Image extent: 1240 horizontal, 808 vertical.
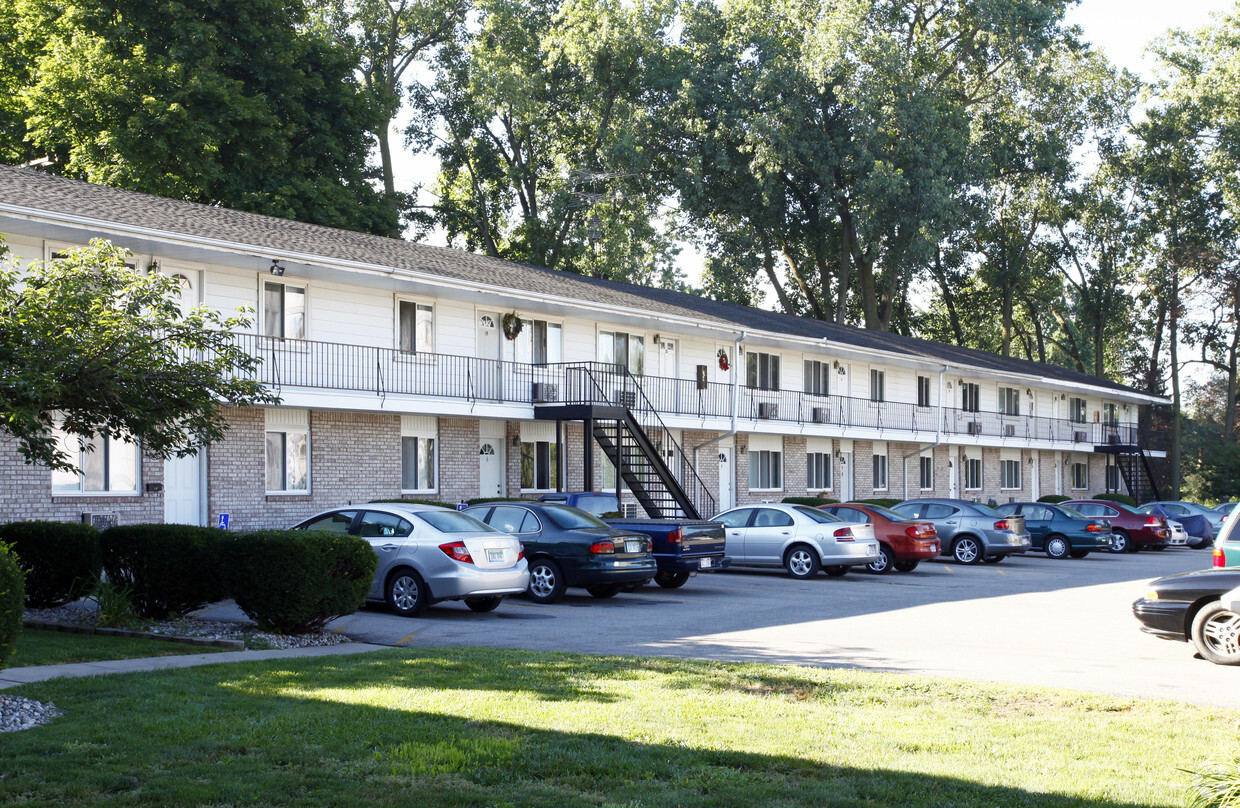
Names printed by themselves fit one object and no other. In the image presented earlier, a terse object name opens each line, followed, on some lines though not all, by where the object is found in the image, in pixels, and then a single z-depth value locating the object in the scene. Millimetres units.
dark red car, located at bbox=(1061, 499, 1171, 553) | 34250
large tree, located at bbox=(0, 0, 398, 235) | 33281
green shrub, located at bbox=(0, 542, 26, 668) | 8453
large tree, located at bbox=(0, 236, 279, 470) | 11609
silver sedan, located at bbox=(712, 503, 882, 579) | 22188
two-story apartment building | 21438
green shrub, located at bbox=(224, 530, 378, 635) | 12867
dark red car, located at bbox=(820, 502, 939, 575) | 24031
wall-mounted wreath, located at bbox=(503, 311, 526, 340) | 28672
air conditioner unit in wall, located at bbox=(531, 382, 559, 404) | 28344
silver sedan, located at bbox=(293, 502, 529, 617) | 15453
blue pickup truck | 19438
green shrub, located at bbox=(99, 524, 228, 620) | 13484
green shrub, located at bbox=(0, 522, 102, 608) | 14375
